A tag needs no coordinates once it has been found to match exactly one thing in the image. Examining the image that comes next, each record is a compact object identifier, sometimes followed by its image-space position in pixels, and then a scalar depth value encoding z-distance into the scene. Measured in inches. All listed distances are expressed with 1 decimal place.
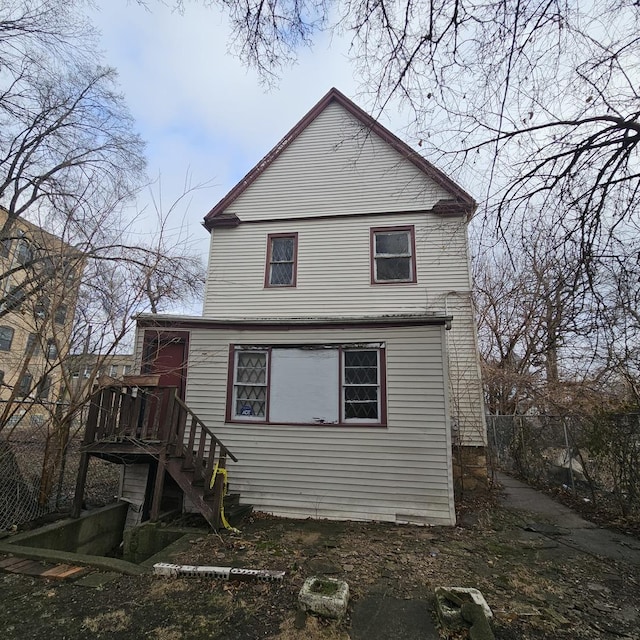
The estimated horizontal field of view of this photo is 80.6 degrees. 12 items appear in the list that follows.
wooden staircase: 243.0
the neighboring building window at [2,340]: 270.1
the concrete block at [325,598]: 138.2
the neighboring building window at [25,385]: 222.6
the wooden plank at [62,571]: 171.2
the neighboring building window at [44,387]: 234.0
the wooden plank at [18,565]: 176.1
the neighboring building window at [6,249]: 322.9
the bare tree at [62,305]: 237.8
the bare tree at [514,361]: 569.6
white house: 278.8
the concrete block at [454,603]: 130.2
